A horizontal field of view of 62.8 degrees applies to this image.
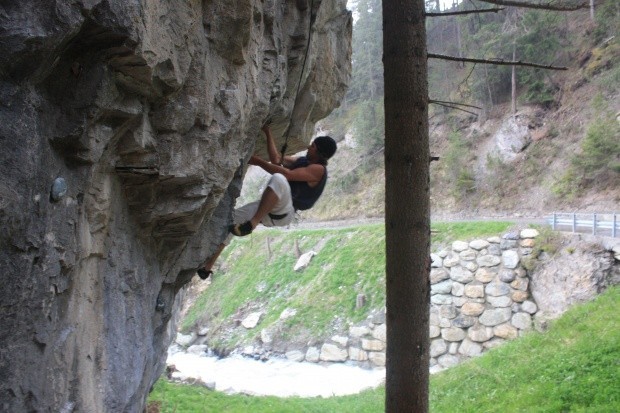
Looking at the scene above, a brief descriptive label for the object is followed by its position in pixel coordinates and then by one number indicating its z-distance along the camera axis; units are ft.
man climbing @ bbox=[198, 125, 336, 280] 20.51
